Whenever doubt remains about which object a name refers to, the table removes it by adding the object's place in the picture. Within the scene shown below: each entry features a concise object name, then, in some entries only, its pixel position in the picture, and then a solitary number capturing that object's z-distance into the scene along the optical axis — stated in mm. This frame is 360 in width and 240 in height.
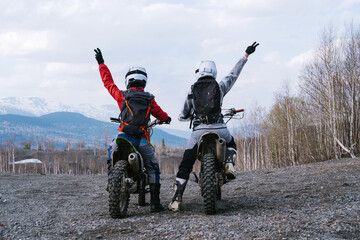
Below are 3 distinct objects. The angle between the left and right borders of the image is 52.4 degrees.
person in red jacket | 5391
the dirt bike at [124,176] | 4926
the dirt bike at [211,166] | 4918
